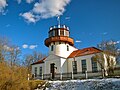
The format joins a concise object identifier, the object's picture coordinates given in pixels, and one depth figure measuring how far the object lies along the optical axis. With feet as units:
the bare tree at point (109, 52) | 44.57
